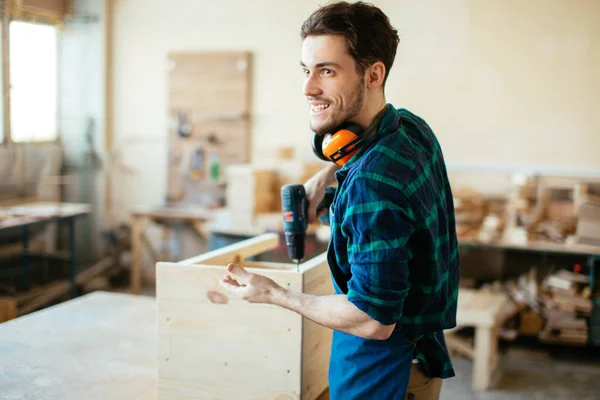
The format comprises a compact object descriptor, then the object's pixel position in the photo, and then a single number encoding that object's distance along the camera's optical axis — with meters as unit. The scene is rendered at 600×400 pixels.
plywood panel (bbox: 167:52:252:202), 5.68
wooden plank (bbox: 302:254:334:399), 1.65
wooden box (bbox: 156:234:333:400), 1.63
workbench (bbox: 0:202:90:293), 4.78
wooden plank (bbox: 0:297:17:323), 3.89
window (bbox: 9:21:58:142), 5.41
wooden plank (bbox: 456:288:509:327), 3.91
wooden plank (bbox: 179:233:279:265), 1.80
